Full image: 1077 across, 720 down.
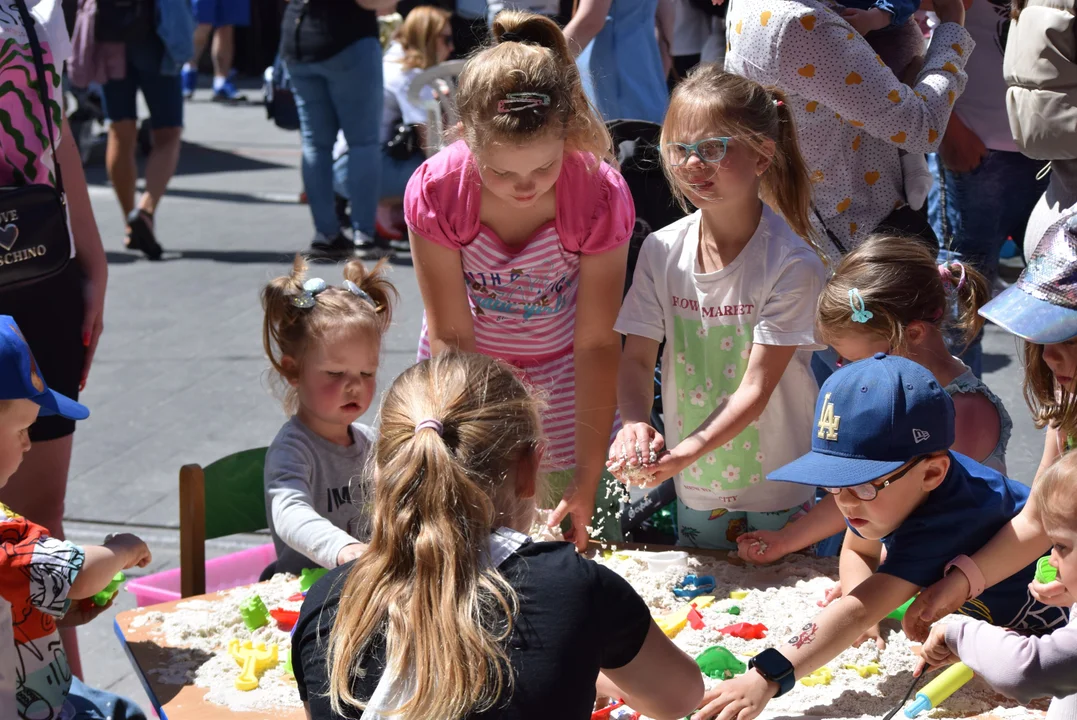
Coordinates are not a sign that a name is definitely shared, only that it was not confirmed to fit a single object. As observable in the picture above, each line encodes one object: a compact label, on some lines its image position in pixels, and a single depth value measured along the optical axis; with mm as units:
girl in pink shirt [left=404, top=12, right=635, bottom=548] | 2689
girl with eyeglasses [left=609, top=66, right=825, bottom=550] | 2572
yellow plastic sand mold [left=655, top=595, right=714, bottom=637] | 2338
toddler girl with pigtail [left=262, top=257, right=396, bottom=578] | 2758
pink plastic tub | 2965
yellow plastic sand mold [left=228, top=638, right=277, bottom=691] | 2221
